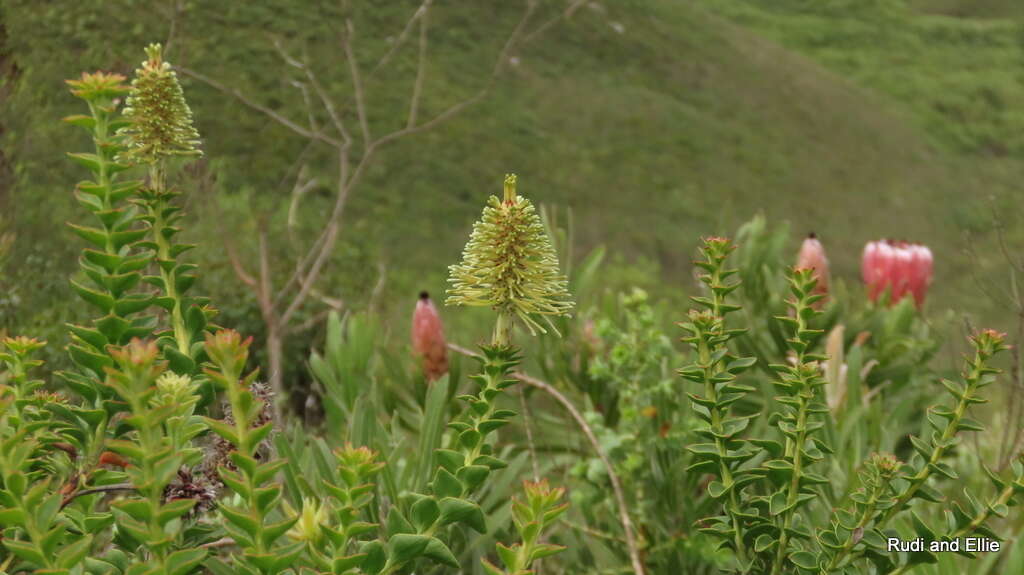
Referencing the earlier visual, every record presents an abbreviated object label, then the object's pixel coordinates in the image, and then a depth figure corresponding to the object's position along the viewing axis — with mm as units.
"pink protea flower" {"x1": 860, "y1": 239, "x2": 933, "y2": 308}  3653
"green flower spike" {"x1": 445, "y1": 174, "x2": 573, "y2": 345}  1811
